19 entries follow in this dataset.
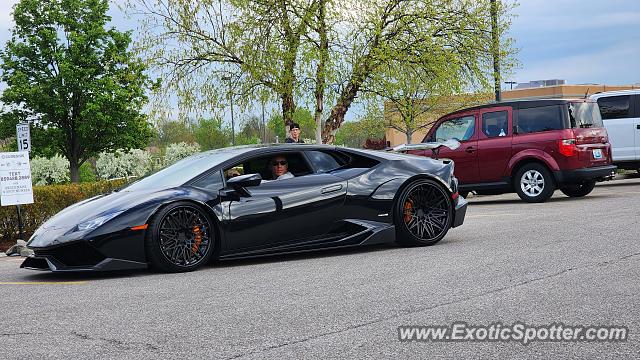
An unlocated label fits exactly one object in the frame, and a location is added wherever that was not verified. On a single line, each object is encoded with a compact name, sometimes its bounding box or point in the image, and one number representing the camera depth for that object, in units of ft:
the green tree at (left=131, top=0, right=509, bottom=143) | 80.48
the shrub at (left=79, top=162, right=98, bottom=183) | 228.55
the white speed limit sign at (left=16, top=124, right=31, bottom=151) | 50.55
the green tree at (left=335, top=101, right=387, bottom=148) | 195.61
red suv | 50.55
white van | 64.85
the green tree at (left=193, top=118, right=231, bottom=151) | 273.33
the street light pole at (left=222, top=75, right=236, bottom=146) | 84.12
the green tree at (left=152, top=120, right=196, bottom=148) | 308.19
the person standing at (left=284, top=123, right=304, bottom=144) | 44.34
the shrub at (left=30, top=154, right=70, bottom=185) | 218.38
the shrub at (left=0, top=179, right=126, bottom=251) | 47.19
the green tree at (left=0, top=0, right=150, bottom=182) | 174.60
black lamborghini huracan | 25.68
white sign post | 45.06
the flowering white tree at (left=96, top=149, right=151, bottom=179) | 240.73
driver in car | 28.89
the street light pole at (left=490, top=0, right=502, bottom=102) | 83.71
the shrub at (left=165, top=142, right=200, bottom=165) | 246.68
